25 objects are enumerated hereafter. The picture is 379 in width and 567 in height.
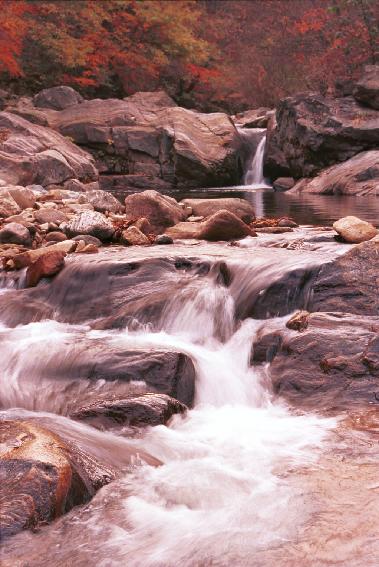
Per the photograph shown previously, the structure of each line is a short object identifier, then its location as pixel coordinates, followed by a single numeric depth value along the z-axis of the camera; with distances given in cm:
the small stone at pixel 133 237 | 845
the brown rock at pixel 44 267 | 695
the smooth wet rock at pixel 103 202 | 1181
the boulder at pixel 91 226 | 866
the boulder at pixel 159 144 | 2183
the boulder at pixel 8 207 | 1073
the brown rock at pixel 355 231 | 728
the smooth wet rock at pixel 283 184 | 2171
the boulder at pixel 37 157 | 1603
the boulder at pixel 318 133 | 2084
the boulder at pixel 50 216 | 1010
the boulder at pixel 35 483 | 282
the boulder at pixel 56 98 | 2450
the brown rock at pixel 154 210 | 977
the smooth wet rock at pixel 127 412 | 421
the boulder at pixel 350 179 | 1847
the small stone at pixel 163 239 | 842
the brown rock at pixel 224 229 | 844
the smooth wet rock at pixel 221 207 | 1049
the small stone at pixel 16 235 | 873
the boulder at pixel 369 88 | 2109
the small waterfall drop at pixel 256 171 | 2352
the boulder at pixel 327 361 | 469
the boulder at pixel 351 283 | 550
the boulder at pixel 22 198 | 1180
